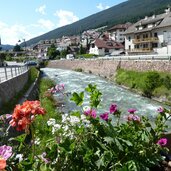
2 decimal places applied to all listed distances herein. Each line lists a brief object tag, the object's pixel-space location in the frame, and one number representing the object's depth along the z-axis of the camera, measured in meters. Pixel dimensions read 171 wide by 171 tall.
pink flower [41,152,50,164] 1.90
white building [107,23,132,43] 55.05
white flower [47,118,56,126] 2.05
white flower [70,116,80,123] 2.04
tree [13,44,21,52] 84.76
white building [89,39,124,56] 45.58
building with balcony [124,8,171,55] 28.62
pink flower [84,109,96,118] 2.16
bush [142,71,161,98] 15.51
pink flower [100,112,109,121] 2.24
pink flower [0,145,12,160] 1.42
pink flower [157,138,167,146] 2.14
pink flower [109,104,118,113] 2.39
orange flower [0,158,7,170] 1.06
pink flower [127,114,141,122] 2.36
